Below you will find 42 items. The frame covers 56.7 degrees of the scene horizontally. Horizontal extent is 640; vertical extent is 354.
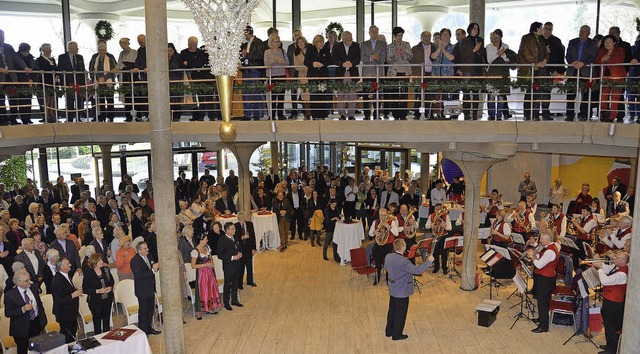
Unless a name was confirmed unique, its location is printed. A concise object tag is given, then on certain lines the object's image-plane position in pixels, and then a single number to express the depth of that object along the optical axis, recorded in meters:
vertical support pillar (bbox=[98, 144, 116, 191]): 19.62
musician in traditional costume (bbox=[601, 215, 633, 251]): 10.83
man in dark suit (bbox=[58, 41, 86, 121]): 12.57
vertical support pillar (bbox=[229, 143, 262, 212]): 14.88
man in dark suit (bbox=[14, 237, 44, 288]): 9.63
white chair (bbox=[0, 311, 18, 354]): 8.36
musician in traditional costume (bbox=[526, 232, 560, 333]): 9.66
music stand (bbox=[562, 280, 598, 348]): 9.78
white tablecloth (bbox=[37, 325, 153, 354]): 7.46
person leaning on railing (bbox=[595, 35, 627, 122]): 10.59
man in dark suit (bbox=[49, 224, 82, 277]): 10.22
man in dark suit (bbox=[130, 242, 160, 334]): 9.46
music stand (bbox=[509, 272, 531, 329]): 10.27
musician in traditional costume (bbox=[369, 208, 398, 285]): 12.27
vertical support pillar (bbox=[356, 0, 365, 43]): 20.84
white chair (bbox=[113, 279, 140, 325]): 9.86
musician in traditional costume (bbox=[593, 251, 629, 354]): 8.58
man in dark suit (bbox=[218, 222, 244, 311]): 10.90
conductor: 9.33
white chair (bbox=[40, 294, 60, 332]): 8.99
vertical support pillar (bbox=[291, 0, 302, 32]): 21.02
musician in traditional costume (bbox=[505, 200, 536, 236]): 12.85
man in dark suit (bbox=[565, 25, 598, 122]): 11.00
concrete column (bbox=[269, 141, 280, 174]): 21.36
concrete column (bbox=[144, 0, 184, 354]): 7.79
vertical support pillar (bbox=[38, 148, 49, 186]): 20.34
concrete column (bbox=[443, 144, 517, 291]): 11.60
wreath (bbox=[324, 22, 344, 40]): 19.48
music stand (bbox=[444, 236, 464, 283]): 12.52
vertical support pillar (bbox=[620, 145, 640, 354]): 6.25
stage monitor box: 10.43
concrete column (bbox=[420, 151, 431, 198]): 20.83
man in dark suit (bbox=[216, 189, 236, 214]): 15.34
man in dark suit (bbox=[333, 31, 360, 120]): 12.00
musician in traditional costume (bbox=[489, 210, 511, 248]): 12.38
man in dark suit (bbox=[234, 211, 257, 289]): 11.98
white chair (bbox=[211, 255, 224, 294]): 11.52
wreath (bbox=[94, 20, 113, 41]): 17.58
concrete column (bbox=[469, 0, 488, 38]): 16.08
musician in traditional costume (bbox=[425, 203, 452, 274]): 13.12
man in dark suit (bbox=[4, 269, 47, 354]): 8.05
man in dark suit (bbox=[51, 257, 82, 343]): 8.65
